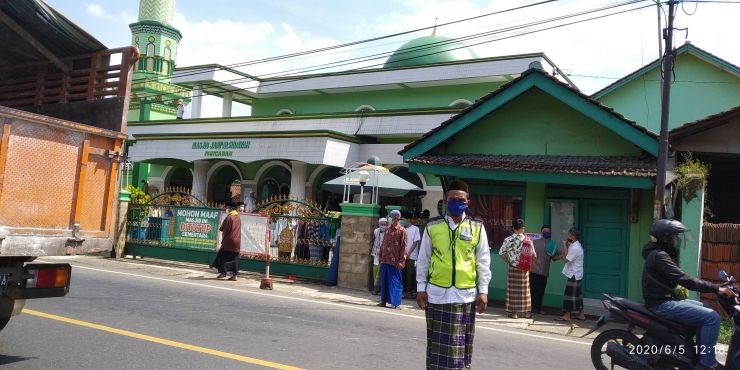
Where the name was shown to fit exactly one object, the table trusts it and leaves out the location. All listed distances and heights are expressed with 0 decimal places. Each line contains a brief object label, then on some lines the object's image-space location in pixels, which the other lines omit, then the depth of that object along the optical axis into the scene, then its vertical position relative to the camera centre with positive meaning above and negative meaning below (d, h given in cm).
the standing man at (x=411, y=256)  1180 -55
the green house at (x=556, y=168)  1134 +129
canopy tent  1472 +104
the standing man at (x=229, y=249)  1312 -75
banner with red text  1495 -41
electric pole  1015 +231
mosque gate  1369 -46
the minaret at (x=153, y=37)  3597 +1024
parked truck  508 +50
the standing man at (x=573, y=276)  1036 -61
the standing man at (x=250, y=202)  2244 +51
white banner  1407 -39
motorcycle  561 -90
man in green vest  479 -40
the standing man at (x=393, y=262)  1072 -63
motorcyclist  550 -39
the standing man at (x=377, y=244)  1211 -38
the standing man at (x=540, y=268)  1116 -56
